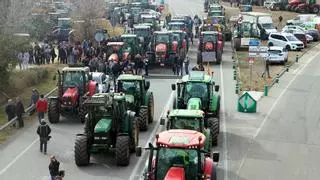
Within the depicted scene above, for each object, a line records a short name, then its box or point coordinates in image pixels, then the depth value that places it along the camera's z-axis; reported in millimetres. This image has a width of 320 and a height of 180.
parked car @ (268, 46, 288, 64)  43125
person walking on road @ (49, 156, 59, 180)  17984
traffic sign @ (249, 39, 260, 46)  34688
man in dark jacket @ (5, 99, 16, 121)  25469
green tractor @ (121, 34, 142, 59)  38469
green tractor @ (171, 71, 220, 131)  23484
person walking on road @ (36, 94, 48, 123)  25438
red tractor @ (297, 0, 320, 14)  77500
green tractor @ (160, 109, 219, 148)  19125
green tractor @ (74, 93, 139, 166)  19844
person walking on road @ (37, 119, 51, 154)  21516
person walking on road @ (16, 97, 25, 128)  25195
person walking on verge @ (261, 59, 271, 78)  37656
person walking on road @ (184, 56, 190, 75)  37503
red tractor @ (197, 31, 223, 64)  41344
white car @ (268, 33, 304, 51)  50469
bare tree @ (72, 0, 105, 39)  46656
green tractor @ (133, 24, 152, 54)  42469
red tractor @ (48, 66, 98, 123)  26048
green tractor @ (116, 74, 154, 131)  24562
